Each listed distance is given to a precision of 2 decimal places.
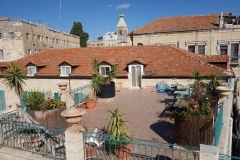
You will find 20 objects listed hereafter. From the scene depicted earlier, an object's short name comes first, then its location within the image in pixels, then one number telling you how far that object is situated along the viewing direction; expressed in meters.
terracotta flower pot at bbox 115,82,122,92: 16.72
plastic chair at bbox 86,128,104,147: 6.45
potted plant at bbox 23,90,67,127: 7.77
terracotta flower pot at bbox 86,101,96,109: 11.68
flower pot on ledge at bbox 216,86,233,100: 7.42
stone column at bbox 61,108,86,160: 5.30
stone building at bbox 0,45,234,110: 17.09
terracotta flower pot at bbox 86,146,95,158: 6.00
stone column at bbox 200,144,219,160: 3.93
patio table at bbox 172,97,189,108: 8.16
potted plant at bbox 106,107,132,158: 5.73
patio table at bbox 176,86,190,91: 12.79
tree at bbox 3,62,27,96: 10.70
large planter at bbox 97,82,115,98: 13.26
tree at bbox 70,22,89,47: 63.56
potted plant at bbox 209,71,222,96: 12.09
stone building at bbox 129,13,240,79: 29.56
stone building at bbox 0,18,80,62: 38.41
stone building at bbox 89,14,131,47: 71.25
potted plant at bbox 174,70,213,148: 5.82
